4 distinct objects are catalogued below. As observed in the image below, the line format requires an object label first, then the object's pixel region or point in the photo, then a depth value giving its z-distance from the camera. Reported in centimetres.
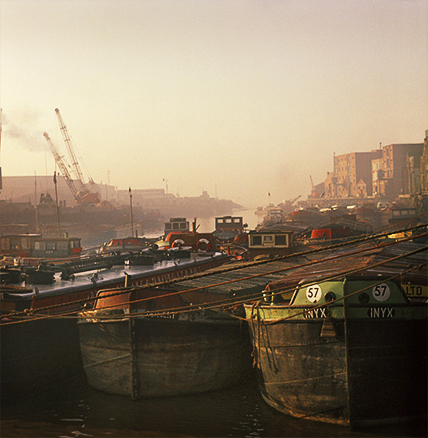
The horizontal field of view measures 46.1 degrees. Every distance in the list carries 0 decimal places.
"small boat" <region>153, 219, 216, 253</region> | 3700
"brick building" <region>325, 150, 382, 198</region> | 19000
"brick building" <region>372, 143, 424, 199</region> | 15104
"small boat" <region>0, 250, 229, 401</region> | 1599
